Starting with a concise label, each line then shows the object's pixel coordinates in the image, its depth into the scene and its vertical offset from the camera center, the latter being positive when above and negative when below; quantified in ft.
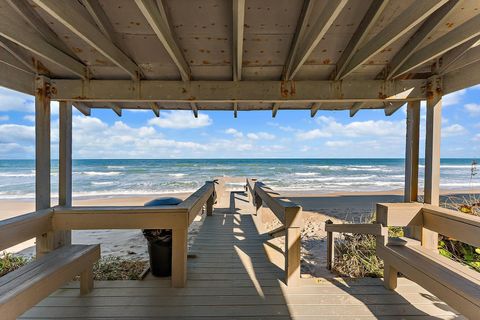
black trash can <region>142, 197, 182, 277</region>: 9.18 -3.52
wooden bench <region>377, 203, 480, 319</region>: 5.55 -2.86
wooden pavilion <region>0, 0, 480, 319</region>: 6.63 +2.58
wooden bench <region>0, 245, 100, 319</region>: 5.05 -2.98
